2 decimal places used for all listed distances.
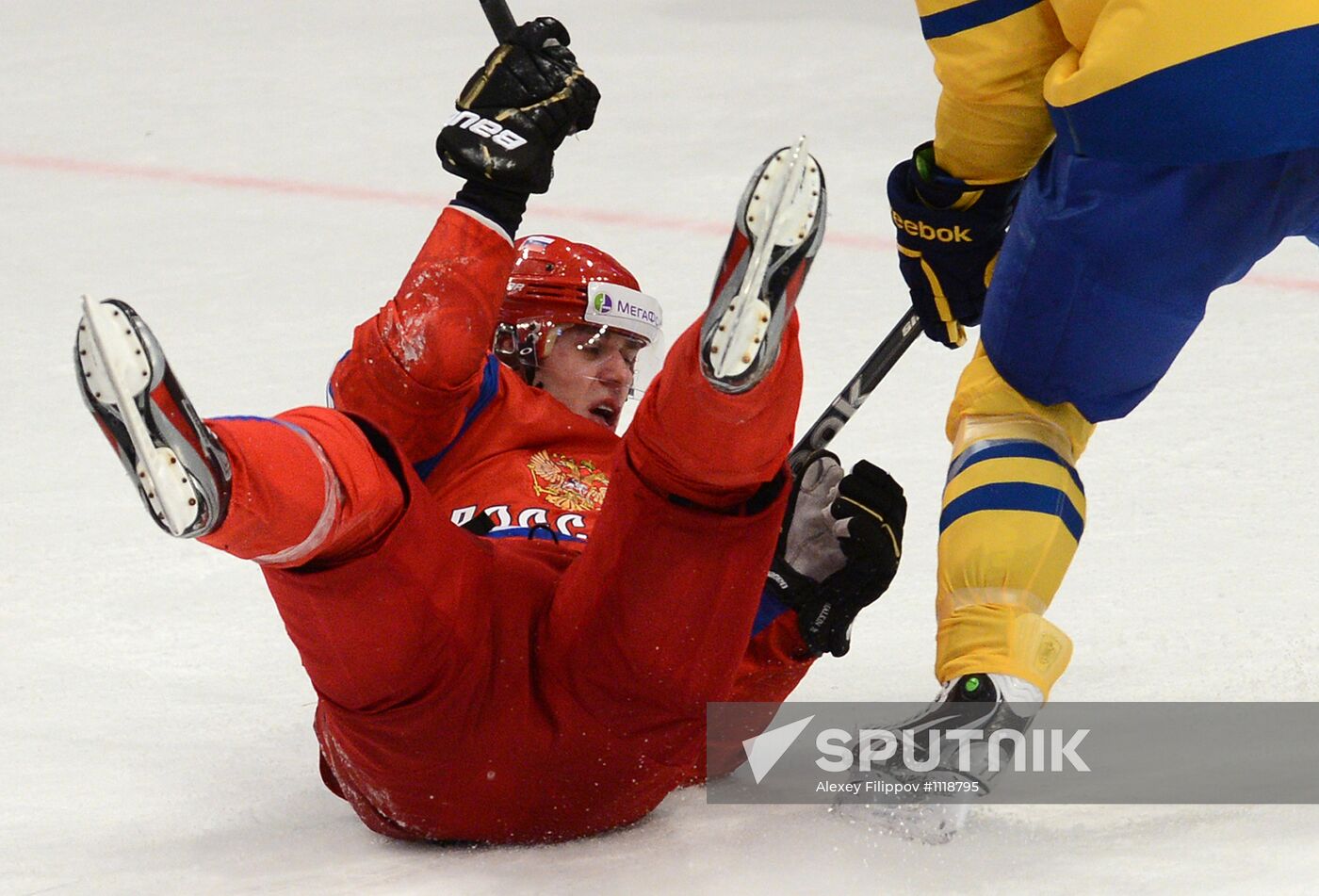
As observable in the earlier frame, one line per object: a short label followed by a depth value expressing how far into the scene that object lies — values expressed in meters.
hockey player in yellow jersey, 13.20
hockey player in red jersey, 13.05
